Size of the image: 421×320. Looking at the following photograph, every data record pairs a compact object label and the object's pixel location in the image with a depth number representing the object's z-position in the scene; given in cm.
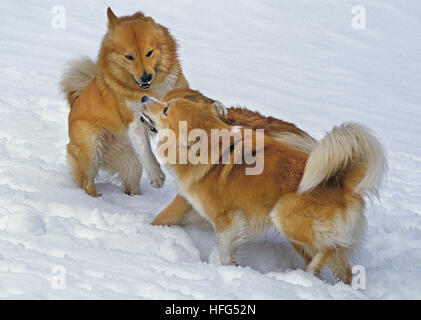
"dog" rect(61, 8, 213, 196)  952
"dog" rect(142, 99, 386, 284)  711
